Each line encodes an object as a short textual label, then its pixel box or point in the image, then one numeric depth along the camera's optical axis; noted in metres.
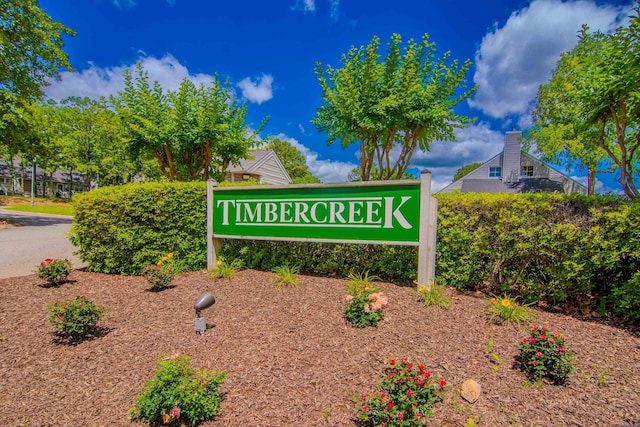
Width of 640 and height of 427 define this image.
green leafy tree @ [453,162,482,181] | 50.19
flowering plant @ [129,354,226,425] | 2.09
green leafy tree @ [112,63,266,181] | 7.70
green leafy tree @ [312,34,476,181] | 7.81
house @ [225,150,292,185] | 21.05
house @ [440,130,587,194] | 21.51
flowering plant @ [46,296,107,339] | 3.15
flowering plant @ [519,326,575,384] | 2.32
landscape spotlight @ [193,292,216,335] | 3.20
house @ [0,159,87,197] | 38.78
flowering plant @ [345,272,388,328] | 3.14
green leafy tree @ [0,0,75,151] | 11.28
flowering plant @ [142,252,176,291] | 4.28
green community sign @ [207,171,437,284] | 3.85
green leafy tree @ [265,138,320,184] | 36.88
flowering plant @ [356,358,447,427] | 1.91
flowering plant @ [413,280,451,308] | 3.44
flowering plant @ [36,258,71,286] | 4.58
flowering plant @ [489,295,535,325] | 3.10
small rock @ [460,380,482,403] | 2.24
